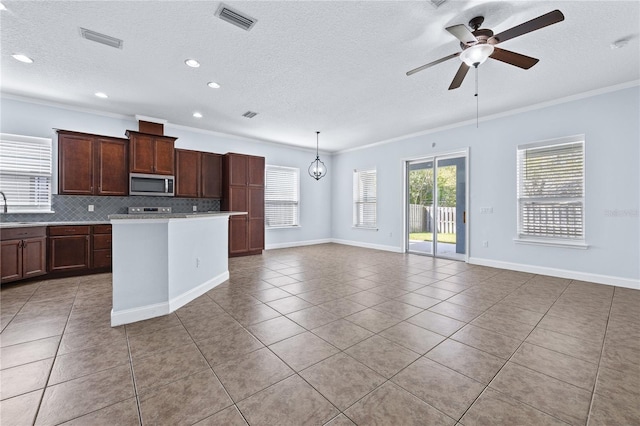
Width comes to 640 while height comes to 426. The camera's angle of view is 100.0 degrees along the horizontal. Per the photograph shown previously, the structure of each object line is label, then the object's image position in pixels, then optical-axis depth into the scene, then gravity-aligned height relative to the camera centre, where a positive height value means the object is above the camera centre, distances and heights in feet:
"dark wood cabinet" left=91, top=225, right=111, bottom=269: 15.24 -1.99
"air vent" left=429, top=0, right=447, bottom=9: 7.55 +5.97
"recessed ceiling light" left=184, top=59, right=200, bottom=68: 10.76 +6.08
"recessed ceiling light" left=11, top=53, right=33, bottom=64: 10.49 +6.11
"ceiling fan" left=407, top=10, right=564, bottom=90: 7.29 +5.21
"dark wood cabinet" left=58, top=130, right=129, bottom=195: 14.96 +2.75
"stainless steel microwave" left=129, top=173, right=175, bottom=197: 16.48 +1.72
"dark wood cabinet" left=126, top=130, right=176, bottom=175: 16.43 +3.71
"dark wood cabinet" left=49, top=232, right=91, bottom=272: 14.17 -2.24
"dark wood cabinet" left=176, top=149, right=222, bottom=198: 18.81 +2.77
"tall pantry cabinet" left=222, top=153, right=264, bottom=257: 20.53 +0.99
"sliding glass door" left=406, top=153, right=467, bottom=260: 19.24 +0.51
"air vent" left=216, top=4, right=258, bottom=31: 8.02 +6.05
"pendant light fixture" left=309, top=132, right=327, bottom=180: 25.84 +4.37
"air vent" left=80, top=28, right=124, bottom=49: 9.07 +6.05
